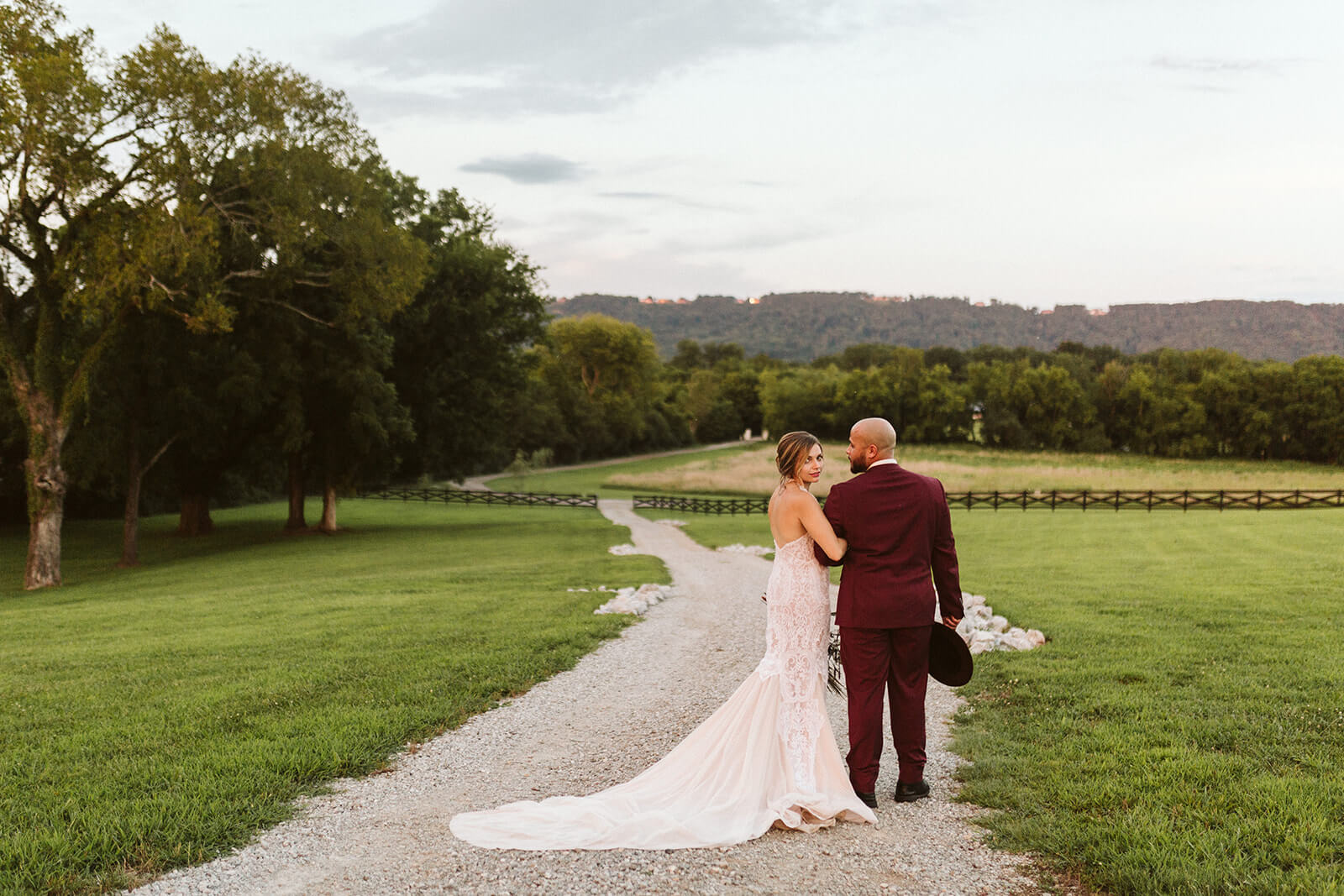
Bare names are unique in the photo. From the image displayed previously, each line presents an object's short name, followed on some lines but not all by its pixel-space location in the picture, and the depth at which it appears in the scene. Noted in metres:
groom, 5.52
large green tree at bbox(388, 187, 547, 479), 30.61
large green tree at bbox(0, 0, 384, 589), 18.44
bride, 5.11
